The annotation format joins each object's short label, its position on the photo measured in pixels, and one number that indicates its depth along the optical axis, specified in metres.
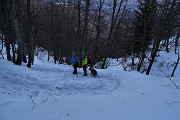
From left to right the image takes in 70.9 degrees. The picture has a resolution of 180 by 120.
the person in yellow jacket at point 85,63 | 8.38
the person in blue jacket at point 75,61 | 8.65
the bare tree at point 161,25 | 9.57
